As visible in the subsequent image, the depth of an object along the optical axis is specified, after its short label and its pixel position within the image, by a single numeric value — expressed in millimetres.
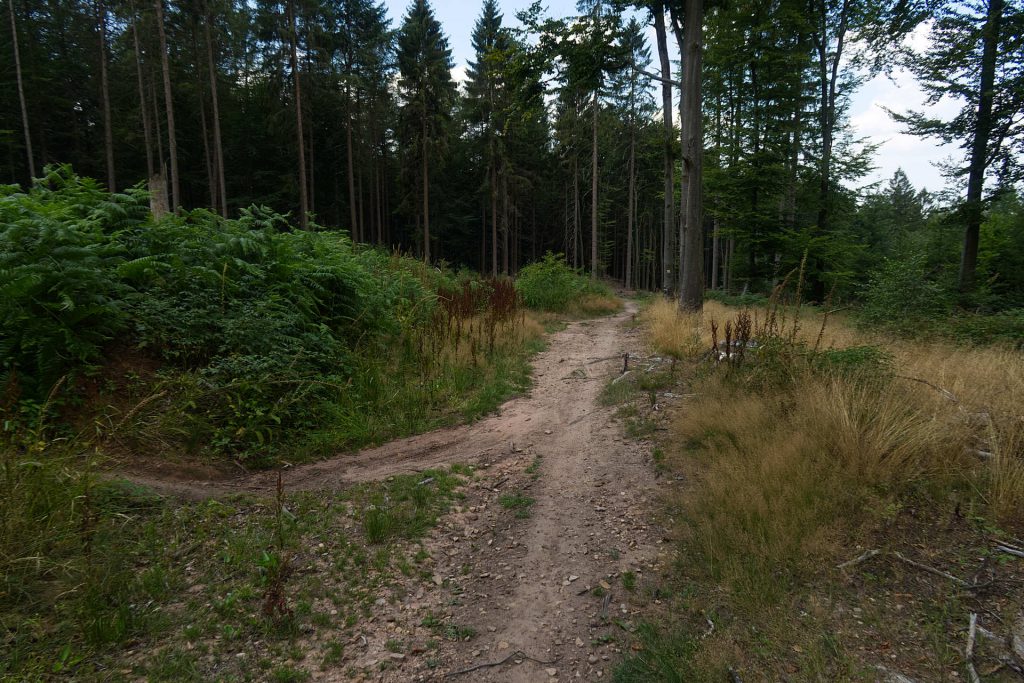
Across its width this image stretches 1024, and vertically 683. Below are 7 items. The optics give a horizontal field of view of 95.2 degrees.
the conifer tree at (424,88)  27609
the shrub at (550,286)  16922
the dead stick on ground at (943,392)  3855
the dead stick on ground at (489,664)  2391
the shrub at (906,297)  10281
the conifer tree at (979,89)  12111
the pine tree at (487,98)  29562
